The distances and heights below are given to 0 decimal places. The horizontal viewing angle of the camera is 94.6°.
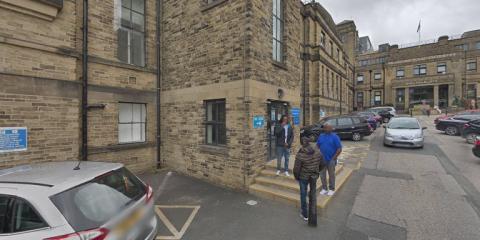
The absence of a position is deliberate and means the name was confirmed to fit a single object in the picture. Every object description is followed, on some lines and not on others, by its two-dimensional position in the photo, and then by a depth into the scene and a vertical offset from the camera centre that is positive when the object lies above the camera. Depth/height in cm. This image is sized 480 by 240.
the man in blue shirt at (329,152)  534 -83
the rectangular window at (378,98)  4209 +379
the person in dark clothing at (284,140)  607 -61
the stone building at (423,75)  3497 +749
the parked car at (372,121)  1722 -25
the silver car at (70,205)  208 -92
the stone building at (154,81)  539 +106
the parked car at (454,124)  1455 -39
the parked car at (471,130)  1184 -67
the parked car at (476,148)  811 -113
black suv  1354 -63
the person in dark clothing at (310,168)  421 -98
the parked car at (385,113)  2653 +61
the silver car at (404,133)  1077 -79
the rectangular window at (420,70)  3762 +830
